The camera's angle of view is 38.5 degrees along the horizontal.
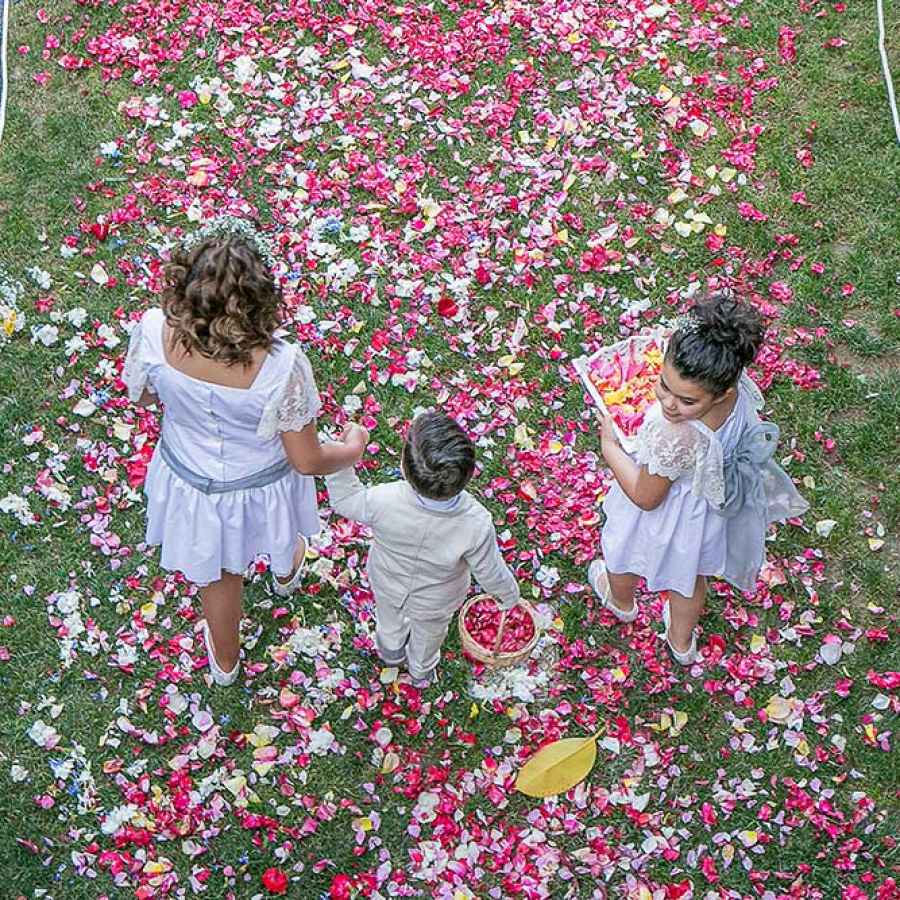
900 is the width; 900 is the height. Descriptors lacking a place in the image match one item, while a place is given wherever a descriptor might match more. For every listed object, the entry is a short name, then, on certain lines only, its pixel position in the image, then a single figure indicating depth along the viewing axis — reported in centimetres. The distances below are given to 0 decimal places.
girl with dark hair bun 390
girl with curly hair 365
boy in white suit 395
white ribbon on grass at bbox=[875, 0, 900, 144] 650
